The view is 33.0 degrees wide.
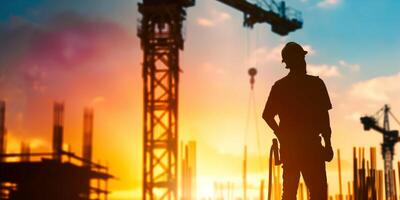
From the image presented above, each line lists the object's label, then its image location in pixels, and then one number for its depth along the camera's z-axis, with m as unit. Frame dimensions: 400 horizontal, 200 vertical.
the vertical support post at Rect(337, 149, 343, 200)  19.77
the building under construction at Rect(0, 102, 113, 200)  31.47
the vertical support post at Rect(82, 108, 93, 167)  43.63
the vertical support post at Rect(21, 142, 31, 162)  31.27
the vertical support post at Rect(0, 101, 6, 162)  40.06
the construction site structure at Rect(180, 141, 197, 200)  23.45
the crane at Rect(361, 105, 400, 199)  76.69
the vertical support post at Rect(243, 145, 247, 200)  21.85
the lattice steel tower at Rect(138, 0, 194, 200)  34.81
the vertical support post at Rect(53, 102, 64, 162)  37.41
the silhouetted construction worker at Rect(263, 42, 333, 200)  6.80
